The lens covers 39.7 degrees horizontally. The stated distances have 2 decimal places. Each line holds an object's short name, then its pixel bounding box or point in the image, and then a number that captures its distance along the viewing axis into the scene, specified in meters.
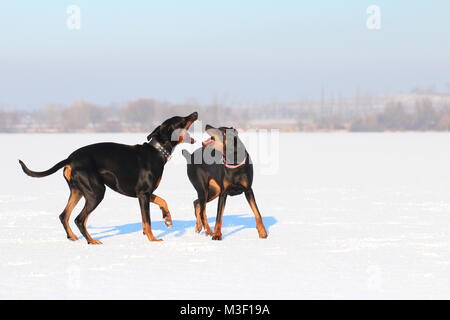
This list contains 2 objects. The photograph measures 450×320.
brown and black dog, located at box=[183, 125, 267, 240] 7.28
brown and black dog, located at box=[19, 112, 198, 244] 7.16
